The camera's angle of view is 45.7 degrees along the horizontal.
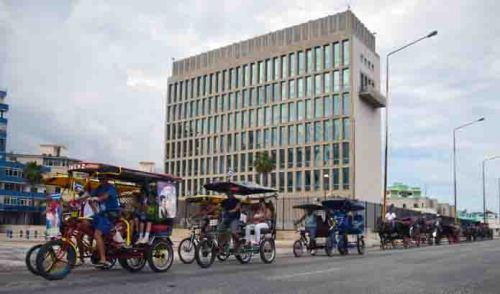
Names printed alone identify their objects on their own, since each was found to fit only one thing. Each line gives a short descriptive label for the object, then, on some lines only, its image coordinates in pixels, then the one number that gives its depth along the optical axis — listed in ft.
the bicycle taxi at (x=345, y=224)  73.31
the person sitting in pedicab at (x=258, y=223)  53.51
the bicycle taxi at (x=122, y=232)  34.71
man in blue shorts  37.50
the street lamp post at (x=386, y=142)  115.65
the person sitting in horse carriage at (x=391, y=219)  99.40
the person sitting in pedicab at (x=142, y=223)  41.04
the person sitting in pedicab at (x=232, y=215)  51.62
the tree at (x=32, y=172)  267.18
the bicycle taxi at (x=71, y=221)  36.04
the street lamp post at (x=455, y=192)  197.47
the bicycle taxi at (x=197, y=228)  49.35
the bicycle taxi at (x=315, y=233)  70.08
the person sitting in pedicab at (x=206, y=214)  50.35
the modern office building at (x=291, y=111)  287.07
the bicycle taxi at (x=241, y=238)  48.14
